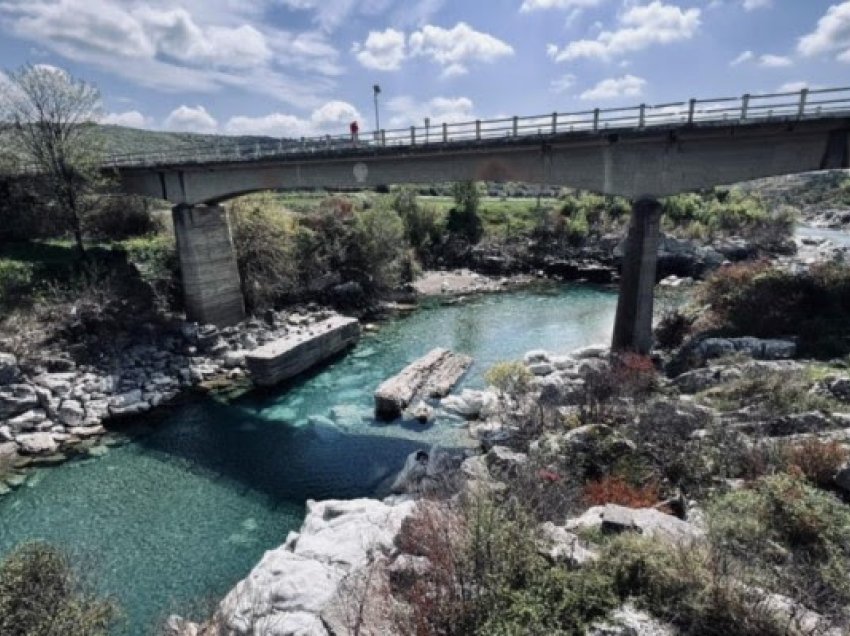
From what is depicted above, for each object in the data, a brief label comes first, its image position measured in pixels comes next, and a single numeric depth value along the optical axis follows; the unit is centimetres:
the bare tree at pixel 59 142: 2759
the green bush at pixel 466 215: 5669
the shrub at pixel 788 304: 1891
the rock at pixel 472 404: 2020
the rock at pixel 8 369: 2053
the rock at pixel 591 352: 2356
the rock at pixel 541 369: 2225
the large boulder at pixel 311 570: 859
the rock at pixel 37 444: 1805
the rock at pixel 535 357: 2384
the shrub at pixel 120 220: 3362
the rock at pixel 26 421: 1903
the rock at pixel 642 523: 826
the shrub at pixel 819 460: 1000
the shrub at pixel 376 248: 3816
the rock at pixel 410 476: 1521
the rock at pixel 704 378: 1619
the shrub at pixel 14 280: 2475
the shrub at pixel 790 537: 698
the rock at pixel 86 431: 1938
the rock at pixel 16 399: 1941
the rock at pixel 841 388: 1348
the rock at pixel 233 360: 2606
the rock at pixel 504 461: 1245
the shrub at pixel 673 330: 2312
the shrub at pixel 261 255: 3244
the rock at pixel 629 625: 644
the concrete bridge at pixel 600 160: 1772
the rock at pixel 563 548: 762
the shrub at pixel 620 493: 1078
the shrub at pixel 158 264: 2980
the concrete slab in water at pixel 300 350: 2370
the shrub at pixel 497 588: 662
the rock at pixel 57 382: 2105
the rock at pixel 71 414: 1978
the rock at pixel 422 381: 2078
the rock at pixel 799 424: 1192
